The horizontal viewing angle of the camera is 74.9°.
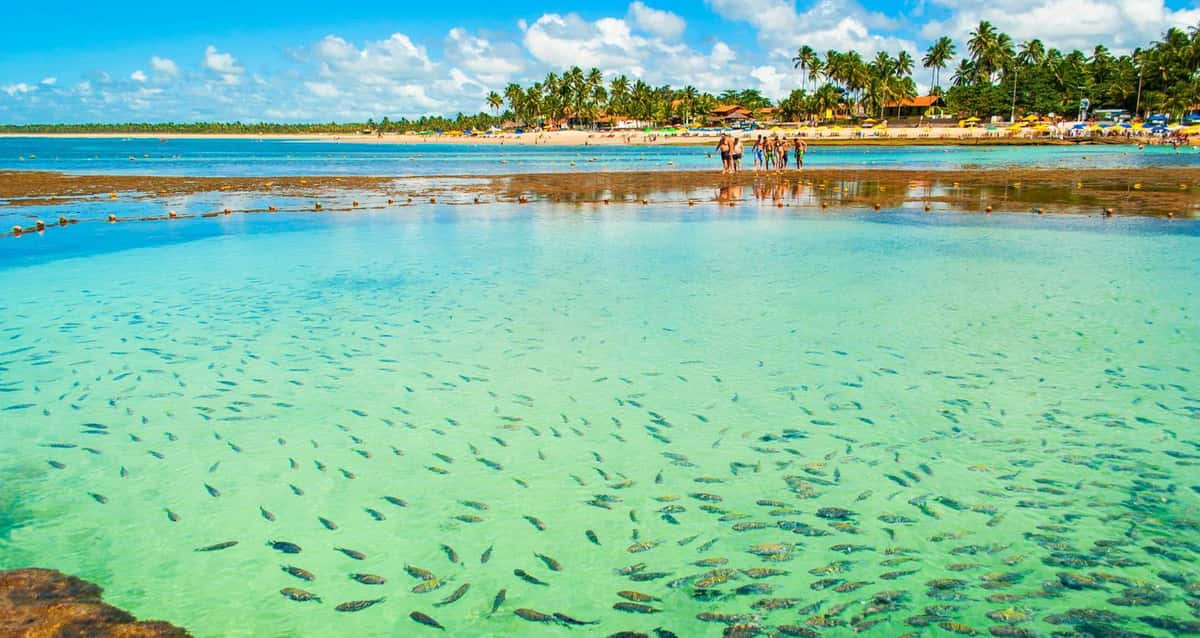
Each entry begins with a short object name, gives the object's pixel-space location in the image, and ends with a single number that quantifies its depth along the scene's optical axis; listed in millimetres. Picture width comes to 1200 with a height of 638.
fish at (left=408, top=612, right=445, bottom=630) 6063
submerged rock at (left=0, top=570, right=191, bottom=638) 5738
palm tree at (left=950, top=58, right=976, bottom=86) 149475
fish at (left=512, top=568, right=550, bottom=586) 6590
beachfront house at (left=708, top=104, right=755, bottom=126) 169000
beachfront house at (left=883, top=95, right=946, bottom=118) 144262
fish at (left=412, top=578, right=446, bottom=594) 6552
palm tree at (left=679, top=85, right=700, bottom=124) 174750
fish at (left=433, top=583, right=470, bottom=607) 6359
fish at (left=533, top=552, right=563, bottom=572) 6777
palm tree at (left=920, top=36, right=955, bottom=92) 150900
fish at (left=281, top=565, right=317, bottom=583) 6648
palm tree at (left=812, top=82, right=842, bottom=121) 151125
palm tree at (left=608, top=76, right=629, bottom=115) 181000
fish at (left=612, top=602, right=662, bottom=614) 6078
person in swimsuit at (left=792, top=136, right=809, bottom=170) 51500
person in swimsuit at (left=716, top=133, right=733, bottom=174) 50594
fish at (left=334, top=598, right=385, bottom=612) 6215
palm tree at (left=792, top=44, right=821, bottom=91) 161500
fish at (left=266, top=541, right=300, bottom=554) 7062
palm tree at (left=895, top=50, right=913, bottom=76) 154750
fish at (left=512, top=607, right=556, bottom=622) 6105
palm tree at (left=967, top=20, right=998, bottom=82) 140250
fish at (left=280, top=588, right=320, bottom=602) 6344
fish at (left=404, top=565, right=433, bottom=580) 6680
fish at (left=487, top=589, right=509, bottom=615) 6207
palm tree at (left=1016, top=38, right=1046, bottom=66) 144500
